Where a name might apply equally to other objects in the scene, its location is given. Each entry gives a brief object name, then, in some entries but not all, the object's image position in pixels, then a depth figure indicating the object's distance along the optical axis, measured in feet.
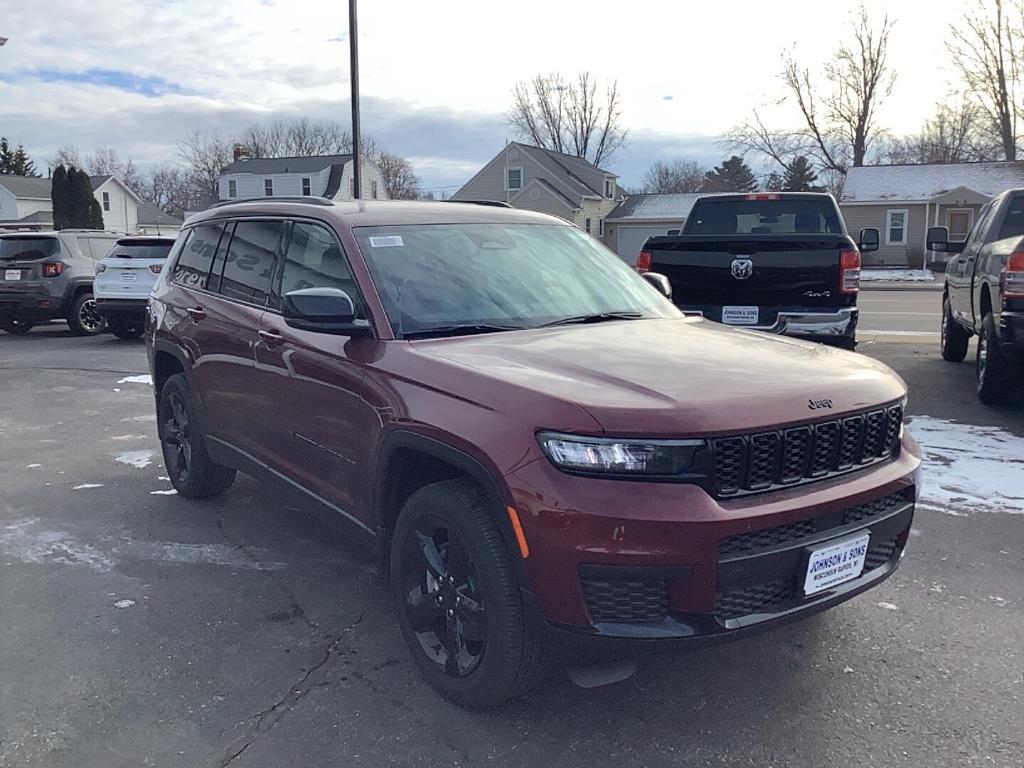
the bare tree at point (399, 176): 243.40
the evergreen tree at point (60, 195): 132.05
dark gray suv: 47.78
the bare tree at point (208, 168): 244.63
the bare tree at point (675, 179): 258.57
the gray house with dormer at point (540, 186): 146.51
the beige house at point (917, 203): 121.39
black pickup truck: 24.99
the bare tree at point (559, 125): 201.67
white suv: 44.68
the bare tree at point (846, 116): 154.51
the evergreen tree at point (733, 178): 233.35
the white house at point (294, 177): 167.32
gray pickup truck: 22.22
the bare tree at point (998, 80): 138.51
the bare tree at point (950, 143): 162.08
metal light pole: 49.67
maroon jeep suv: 8.66
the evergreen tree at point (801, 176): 167.32
